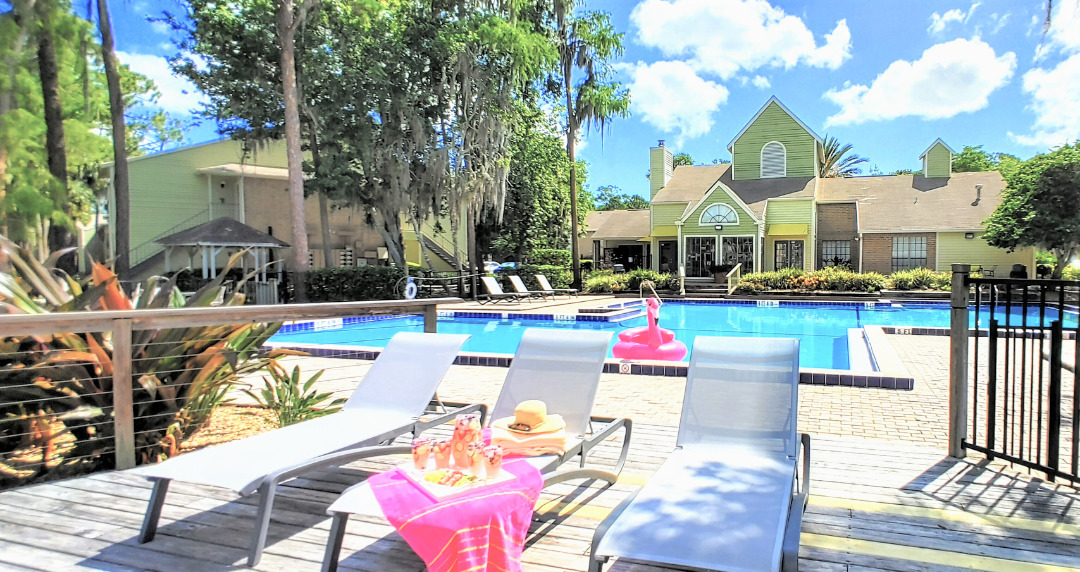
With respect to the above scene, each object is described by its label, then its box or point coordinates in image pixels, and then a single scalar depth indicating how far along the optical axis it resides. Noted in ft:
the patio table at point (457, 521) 7.27
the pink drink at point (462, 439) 8.43
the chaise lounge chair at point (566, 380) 12.50
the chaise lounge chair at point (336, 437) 9.20
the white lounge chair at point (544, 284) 67.56
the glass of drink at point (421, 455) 8.52
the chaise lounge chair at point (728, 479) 7.32
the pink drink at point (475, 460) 8.37
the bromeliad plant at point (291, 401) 15.89
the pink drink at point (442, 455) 8.49
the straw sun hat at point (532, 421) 11.10
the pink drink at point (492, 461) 8.39
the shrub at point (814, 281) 64.34
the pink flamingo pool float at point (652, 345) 30.12
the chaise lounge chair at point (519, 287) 62.06
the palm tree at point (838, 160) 149.69
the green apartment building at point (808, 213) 78.18
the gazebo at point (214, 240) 61.16
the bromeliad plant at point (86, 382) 12.75
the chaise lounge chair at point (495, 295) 58.95
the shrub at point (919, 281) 63.87
